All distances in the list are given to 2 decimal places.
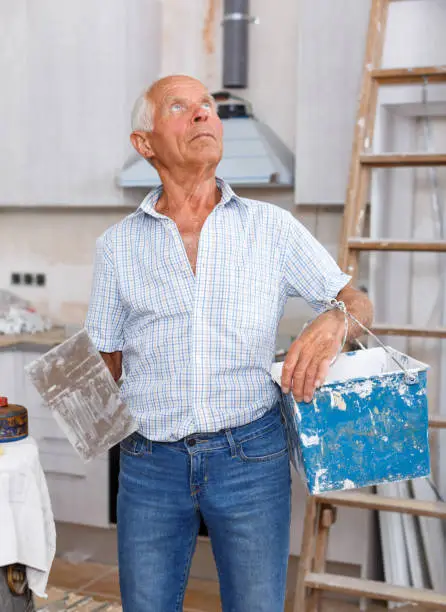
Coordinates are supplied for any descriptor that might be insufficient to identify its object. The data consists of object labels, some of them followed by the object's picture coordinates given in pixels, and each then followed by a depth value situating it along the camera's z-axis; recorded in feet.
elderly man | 4.54
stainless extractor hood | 9.48
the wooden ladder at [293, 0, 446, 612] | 7.11
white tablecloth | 6.24
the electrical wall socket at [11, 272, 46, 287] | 12.37
